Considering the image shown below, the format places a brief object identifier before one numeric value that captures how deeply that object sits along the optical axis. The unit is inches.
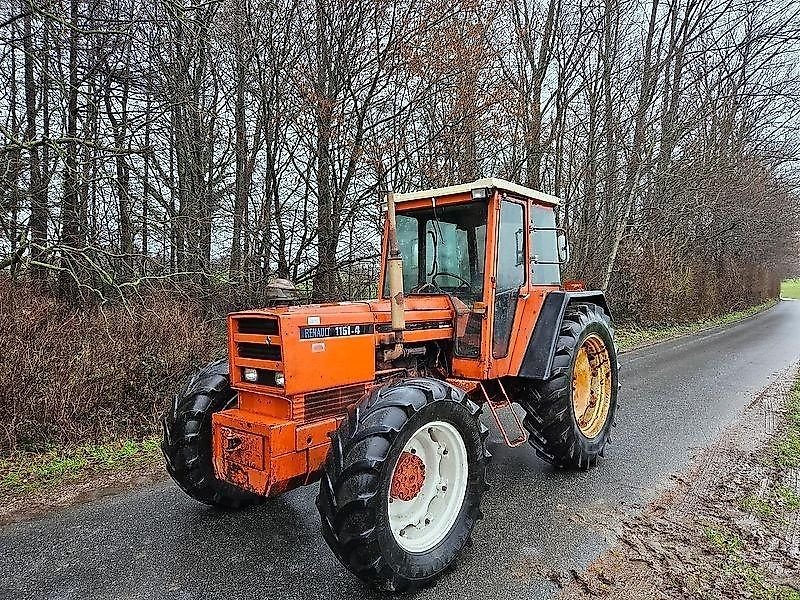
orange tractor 108.8
